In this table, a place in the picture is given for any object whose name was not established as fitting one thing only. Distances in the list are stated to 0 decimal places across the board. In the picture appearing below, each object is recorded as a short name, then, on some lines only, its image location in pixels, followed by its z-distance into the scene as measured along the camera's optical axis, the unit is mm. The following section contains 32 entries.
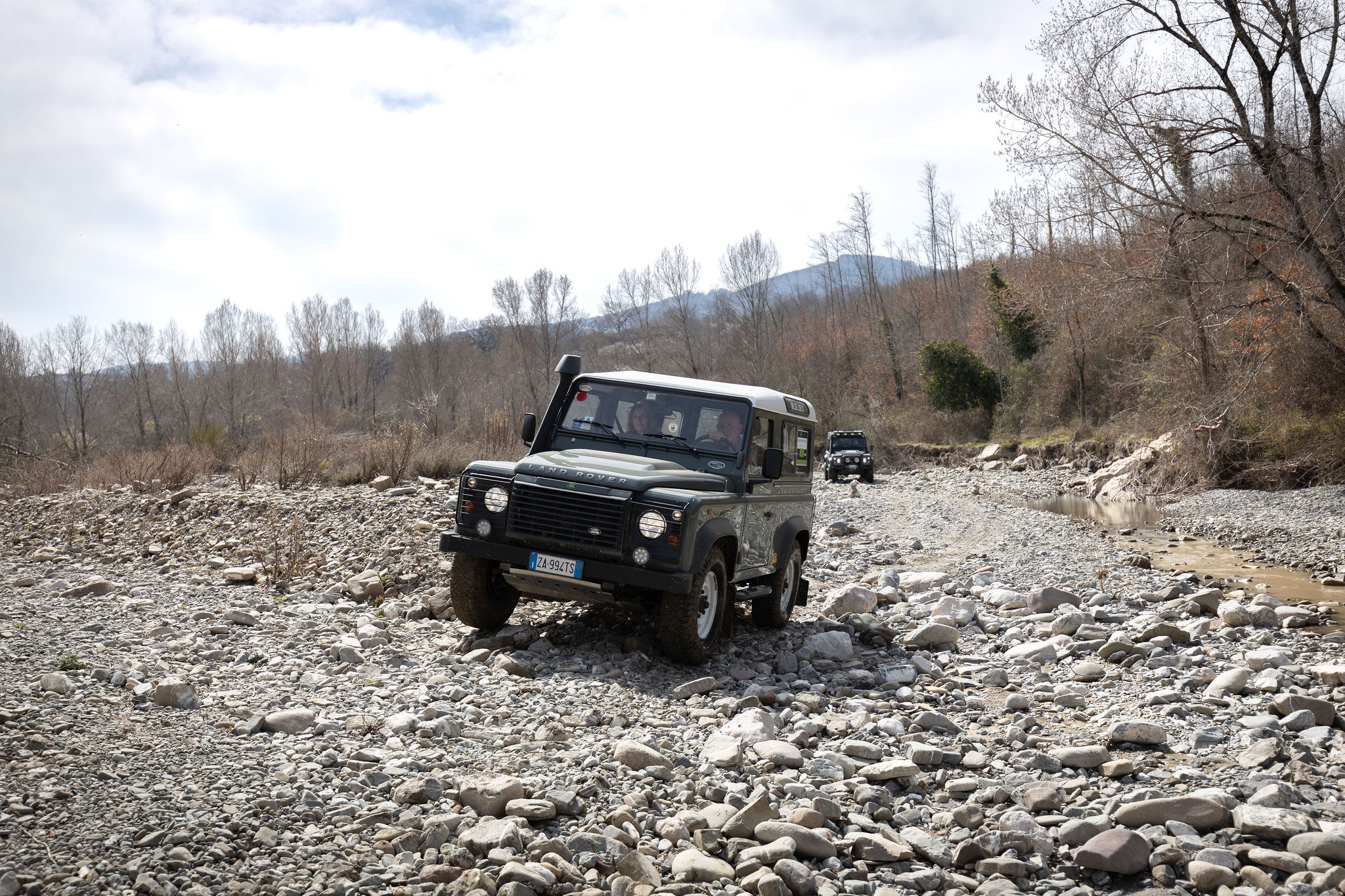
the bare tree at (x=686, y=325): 56781
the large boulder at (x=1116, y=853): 3598
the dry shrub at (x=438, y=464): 16297
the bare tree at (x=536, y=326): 61344
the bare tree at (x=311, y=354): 64312
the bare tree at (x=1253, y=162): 16375
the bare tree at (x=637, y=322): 60031
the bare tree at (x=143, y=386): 54719
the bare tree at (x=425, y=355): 63906
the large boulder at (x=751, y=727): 5059
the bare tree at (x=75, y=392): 47969
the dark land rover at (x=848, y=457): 32969
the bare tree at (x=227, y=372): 55250
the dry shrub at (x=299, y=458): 16062
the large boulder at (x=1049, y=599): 9203
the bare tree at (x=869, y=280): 61553
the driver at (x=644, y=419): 7391
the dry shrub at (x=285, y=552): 9820
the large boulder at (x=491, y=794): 3881
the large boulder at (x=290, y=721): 4750
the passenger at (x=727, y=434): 7289
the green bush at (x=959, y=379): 42719
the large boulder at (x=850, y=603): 9133
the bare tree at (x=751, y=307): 56812
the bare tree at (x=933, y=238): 69250
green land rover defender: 6145
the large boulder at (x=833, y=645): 7355
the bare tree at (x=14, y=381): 39656
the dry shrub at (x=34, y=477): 17609
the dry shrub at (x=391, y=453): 15888
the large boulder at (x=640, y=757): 4551
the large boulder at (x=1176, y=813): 3877
